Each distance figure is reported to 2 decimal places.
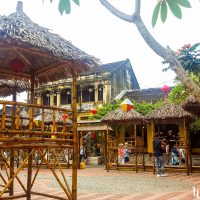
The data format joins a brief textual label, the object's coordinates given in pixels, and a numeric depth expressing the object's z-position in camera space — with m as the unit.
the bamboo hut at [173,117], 12.37
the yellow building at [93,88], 24.69
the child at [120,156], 15.84
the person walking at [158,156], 11.72
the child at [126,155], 16.82
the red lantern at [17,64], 6.34
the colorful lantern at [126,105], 13.19
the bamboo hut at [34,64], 4.88
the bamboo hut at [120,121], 13.86
